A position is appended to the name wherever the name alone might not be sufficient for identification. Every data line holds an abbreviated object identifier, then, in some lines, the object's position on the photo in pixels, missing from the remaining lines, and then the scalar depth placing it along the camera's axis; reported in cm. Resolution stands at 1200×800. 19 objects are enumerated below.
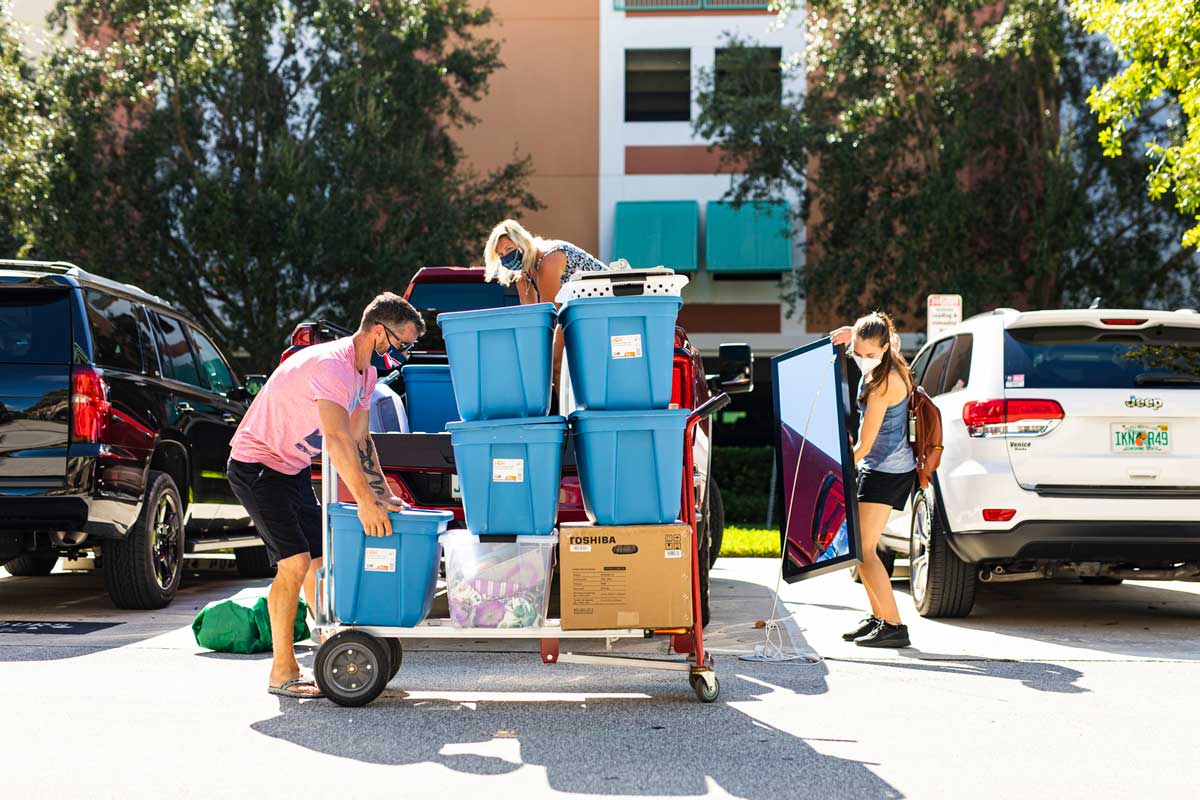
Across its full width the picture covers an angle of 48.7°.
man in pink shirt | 555
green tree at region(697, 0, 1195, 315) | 2020
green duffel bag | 696
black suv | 771
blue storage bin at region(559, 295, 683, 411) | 556
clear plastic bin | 547
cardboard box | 543
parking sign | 1352
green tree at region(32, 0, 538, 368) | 2023
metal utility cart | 546
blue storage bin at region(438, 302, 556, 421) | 556
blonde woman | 689
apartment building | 2552
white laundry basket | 574
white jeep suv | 745
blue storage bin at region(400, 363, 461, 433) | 739
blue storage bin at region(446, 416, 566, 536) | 552
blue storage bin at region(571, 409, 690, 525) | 552
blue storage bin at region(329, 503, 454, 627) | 544
